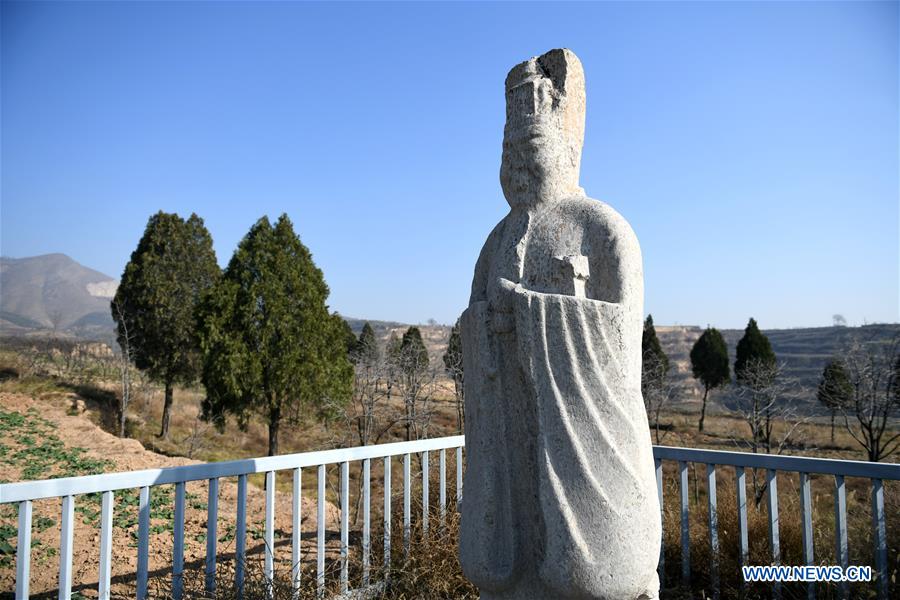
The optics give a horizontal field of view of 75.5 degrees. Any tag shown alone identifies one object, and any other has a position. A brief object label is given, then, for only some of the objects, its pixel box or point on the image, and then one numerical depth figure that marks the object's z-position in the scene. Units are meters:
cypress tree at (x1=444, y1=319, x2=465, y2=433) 16.15
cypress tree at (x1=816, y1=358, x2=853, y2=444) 19.00
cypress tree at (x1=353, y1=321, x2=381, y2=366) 18.19
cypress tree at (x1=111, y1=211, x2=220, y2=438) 20.33
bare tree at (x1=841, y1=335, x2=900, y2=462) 14.48
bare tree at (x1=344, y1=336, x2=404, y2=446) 15.87
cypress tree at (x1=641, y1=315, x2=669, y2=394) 23.11
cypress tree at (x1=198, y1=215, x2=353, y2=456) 17.23
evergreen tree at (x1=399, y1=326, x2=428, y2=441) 14.77
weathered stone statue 2.44
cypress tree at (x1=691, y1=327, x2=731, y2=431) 30.75
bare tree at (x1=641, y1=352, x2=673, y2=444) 21.61
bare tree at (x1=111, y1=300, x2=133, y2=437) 17.25
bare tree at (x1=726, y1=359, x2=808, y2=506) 15.68
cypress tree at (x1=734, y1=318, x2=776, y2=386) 27.70
